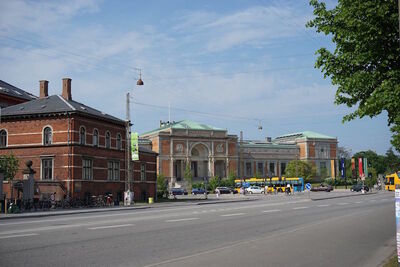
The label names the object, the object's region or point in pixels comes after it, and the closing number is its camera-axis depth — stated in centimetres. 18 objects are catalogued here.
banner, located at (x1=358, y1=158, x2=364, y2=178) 9351
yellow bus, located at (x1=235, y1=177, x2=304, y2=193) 9906
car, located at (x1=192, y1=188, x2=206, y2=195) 10069
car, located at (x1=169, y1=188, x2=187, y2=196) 9869
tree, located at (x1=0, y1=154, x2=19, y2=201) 4191
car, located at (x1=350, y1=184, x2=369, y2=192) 8598
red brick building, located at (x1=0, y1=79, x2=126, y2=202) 4616
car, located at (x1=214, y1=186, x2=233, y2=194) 10144
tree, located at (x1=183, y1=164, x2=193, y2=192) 11200
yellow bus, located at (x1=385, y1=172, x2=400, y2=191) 8387
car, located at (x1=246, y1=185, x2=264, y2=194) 9669
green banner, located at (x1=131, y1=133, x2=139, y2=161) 5125
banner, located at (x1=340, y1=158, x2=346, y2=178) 10144
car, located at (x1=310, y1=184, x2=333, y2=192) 9580
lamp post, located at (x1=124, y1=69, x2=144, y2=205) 4678
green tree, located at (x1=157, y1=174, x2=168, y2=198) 6900
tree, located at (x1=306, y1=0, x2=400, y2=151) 1284
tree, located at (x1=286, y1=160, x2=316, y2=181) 12706
